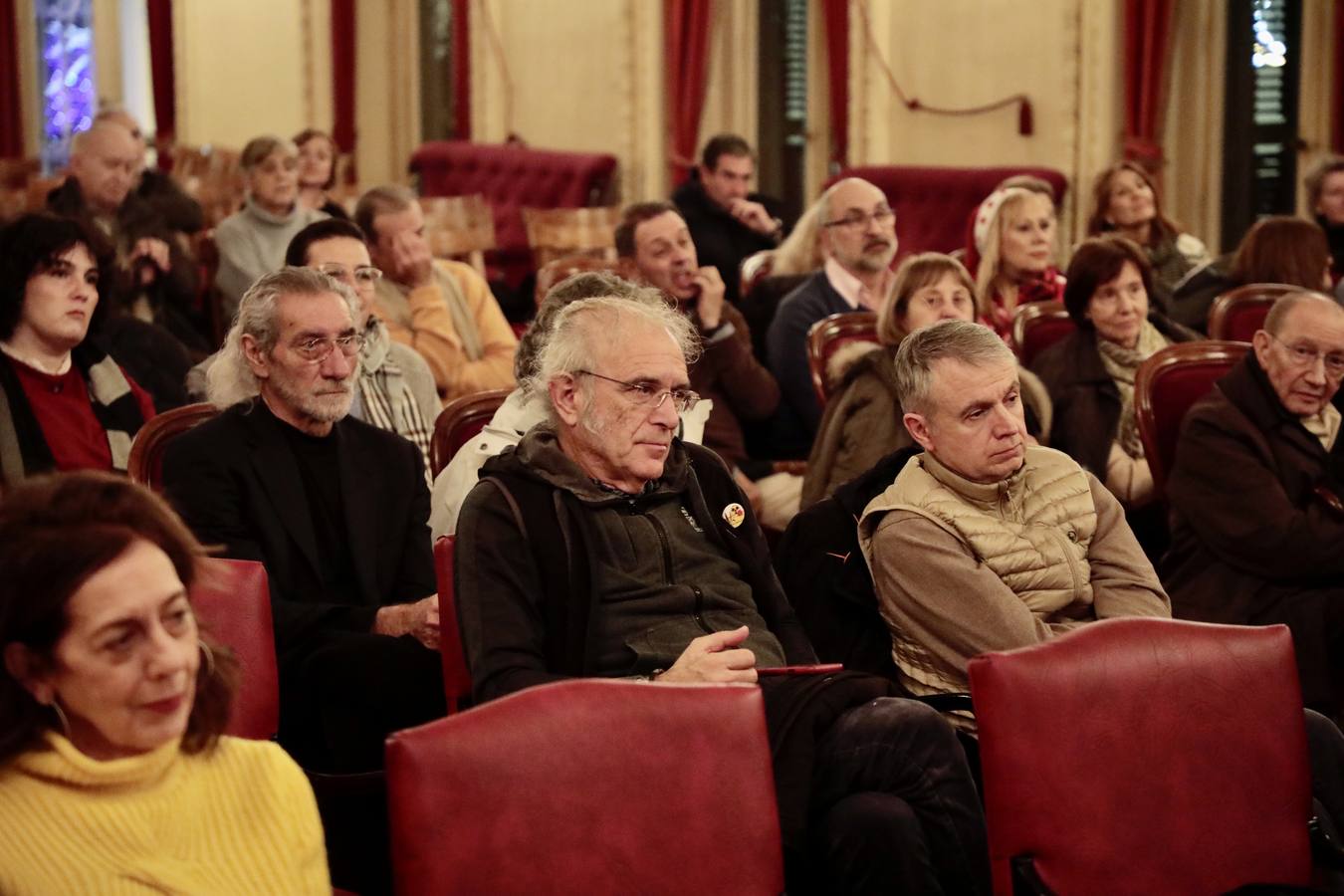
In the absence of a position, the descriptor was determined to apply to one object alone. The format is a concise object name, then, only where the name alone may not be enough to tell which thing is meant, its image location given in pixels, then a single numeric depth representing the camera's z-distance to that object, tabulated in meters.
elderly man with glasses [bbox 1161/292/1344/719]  3.86
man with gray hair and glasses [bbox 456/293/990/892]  2.46
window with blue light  15.30
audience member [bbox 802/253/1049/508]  4.14
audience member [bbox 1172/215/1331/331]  5.84
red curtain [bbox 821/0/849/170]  9.35
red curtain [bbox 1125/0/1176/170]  8.19
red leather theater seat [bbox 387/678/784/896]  1.94
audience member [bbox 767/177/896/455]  5.39
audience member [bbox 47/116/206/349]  6.25
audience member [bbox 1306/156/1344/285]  6.73
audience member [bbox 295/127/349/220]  9.32
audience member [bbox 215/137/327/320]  6.92
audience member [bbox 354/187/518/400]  5.32
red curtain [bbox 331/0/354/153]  12.84
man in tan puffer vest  2.87
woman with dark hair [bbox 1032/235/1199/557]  4.79
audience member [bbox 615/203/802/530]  4.91
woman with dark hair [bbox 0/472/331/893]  1.73
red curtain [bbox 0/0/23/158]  14.62
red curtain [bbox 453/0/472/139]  11.84
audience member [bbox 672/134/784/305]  7.97
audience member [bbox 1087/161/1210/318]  6.82
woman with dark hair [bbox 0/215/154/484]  3.79
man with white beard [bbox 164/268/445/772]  3.04
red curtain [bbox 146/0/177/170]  14.34
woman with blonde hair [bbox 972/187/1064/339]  6.11
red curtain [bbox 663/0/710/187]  10.12
